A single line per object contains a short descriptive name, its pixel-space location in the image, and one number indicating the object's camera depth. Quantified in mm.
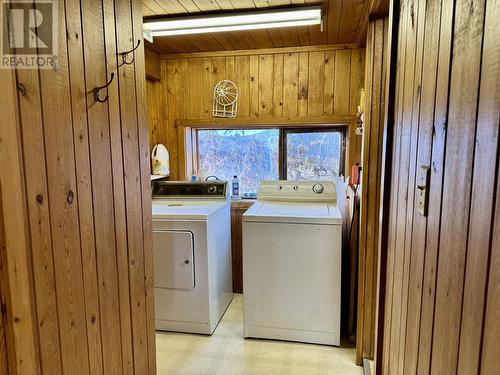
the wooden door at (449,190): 565
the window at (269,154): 3258
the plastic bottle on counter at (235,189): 3350
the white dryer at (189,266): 2441
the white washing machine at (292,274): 2324
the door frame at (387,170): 1316
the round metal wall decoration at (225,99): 3172
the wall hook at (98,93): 1146
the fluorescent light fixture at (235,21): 2225
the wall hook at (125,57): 1298
